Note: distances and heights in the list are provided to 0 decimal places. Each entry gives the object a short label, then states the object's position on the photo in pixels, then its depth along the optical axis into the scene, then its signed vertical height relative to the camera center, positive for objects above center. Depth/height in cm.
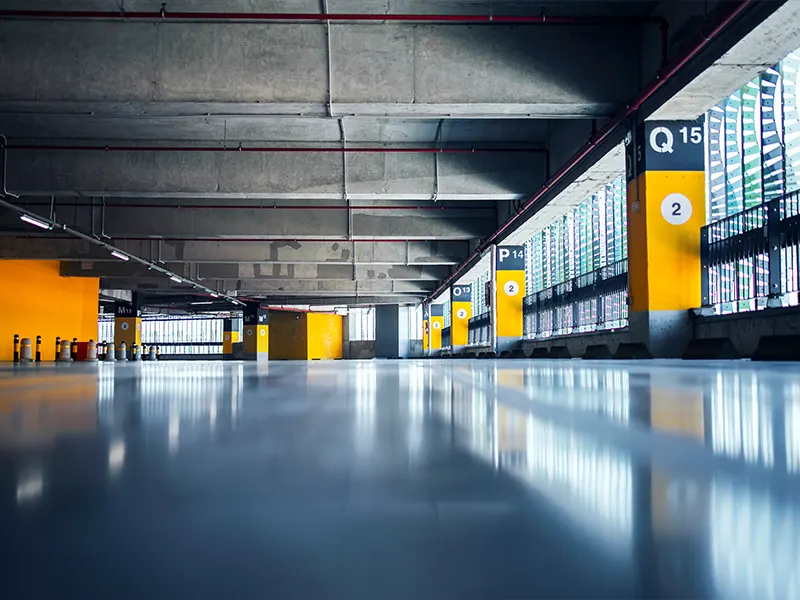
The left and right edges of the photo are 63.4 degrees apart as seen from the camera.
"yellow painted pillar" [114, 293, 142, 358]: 3127 +56
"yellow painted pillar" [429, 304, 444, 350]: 3316 +54
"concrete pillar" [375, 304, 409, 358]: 3616 +4
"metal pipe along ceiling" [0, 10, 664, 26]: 704 +348
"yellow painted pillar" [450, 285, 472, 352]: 2784 +66
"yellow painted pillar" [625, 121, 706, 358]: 821 +134
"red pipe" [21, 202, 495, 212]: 1437 +283
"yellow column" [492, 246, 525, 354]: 1730 +100
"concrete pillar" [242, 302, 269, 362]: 3569 +6
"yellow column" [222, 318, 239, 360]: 4606 -21
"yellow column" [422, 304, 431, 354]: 3375 +34
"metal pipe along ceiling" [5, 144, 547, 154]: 1061 +308
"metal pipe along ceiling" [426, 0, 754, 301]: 574 +263
